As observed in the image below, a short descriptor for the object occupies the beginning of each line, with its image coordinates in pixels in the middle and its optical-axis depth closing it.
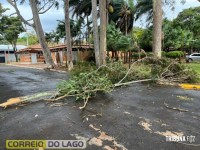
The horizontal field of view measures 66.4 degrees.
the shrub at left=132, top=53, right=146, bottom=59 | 17.71
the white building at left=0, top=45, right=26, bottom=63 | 33.13
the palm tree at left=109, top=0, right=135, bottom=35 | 20.93
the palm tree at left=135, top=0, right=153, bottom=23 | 20.74
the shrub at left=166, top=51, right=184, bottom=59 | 17.58
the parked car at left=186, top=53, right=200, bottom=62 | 19.99
